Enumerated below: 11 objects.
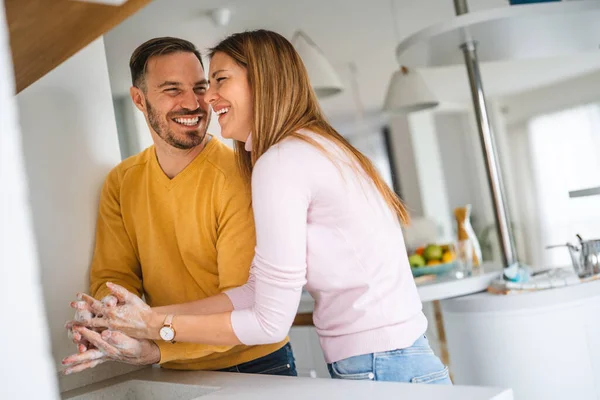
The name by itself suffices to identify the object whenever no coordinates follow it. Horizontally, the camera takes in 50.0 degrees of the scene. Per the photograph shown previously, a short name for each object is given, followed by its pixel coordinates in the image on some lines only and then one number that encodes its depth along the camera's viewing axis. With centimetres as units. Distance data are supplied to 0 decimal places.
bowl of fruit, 299
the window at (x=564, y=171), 847
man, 141
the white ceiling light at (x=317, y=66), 327
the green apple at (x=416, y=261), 314
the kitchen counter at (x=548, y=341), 206
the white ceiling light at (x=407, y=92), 393
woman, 112
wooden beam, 72
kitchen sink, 129
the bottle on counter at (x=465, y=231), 275
